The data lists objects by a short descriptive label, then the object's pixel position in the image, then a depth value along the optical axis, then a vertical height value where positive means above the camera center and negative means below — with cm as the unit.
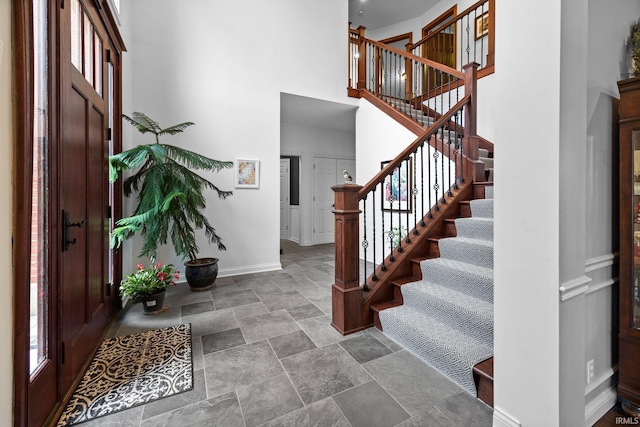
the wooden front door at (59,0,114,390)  157 +16
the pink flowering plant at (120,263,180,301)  249 -66
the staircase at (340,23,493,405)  174 -53
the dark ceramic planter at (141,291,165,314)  255 -85
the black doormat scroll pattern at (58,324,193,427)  146 -101
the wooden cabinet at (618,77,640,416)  135 -16
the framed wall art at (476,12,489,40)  485 +340
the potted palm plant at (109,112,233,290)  257 +14
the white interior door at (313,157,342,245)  640 +34
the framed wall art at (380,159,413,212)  403 +32
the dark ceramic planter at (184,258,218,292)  324 -74
